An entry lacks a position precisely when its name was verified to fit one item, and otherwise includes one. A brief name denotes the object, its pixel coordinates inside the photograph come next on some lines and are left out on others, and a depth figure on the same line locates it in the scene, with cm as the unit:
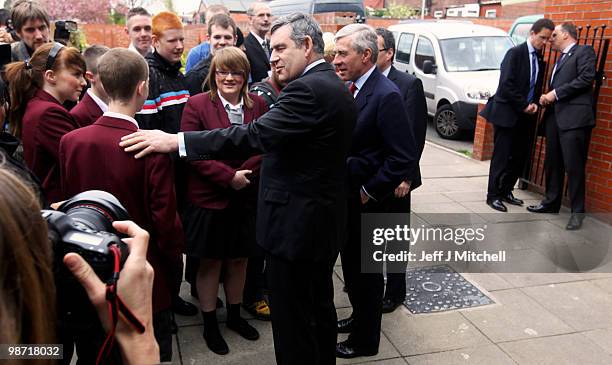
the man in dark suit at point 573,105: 566
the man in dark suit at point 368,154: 326
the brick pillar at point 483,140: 840
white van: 1023
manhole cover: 409
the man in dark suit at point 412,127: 400
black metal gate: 579
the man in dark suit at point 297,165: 260
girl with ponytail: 292
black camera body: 127
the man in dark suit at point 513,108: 628
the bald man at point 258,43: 554
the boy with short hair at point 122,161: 244
